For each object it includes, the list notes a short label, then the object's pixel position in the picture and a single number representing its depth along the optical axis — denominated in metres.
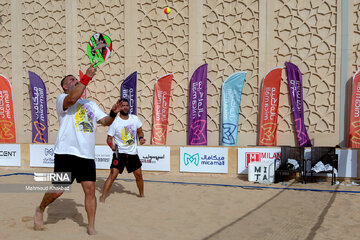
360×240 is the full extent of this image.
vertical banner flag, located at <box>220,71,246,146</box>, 11.41
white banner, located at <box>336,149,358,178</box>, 8.46
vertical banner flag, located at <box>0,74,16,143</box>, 13.94
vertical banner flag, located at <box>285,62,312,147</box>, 10.78
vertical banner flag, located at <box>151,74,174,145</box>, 12.26
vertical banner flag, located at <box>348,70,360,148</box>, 10.17
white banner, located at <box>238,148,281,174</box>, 9.09
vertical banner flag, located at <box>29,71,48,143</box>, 13.65
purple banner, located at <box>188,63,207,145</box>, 11.75
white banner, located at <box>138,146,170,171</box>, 9.78
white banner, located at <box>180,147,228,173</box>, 9.27
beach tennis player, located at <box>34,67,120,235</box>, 3.74
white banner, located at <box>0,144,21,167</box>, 11.11
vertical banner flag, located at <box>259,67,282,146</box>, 11.05
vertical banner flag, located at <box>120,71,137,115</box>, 12.61
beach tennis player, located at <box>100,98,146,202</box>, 5.91
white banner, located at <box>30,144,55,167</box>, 10.77
